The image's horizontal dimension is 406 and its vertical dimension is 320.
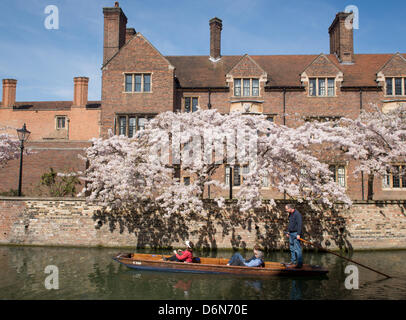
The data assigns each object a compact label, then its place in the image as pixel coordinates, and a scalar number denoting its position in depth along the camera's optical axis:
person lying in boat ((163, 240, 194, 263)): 11.80
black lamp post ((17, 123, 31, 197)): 17.09
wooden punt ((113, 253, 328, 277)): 11.15
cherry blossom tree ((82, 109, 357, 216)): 14.94
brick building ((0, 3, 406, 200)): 22.91
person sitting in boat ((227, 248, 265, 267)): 11.38
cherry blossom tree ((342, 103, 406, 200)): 17.11
